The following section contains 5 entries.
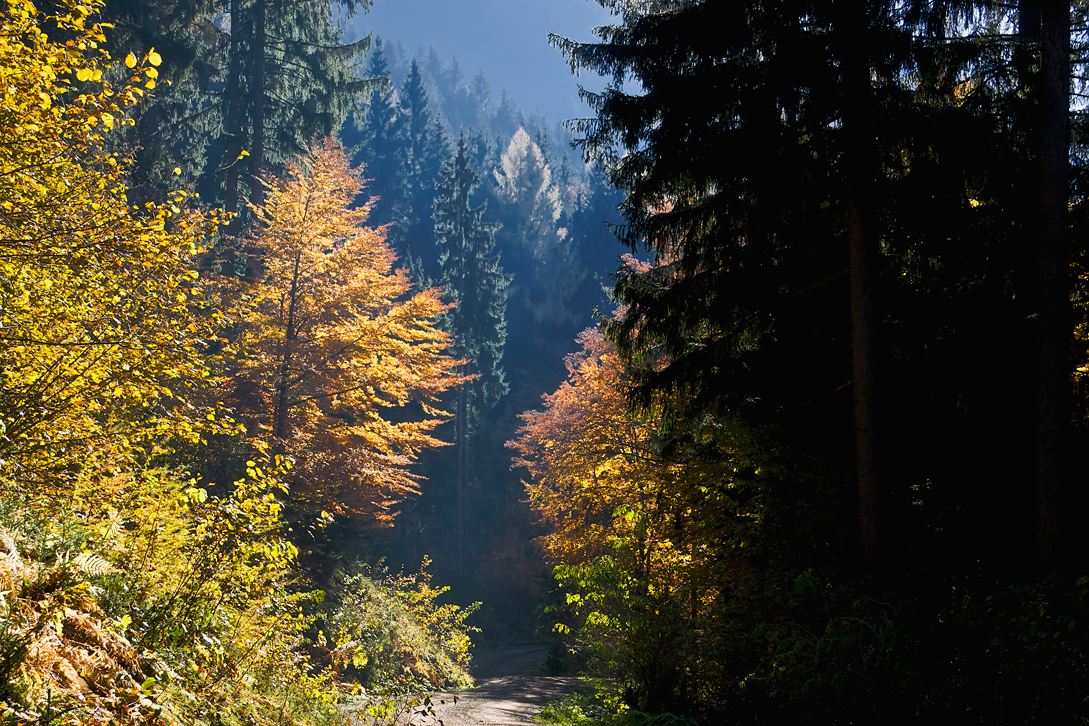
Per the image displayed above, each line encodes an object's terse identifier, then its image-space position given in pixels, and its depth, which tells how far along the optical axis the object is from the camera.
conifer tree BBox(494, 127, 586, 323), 56.91
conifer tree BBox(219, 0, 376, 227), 23.84
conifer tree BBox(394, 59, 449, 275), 55.00
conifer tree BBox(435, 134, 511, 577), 41.75
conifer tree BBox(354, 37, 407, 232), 54.84
